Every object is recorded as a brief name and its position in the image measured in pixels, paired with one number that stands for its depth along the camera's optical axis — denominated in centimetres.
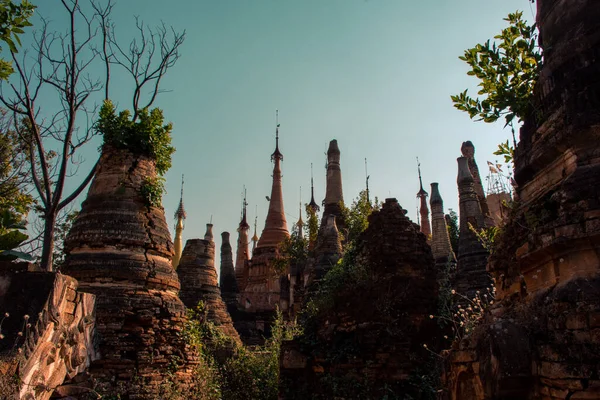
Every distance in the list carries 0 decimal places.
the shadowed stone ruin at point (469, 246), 1133
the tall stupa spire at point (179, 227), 3171
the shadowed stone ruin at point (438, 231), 1639
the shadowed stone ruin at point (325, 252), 1212
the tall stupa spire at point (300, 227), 2594
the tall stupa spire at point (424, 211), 2856
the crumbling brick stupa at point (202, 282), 1283
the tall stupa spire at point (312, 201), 3170
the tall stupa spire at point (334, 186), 2131
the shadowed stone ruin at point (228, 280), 1852
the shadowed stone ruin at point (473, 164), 2023
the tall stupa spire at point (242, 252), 2866
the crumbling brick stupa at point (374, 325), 694
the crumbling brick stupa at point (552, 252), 304
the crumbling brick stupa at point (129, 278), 707
